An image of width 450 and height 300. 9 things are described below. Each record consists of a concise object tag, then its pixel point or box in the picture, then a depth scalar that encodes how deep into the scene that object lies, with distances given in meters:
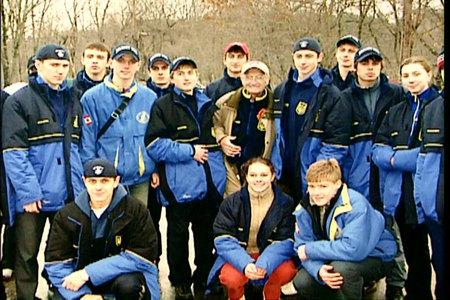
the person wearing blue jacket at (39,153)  3.93
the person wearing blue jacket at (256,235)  3.98
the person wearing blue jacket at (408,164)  3.98
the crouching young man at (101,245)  3.68
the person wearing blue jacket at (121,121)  4.33
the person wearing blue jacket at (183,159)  4.43
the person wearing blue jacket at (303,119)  4.34
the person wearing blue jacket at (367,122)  4.41
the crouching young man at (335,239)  3.74
